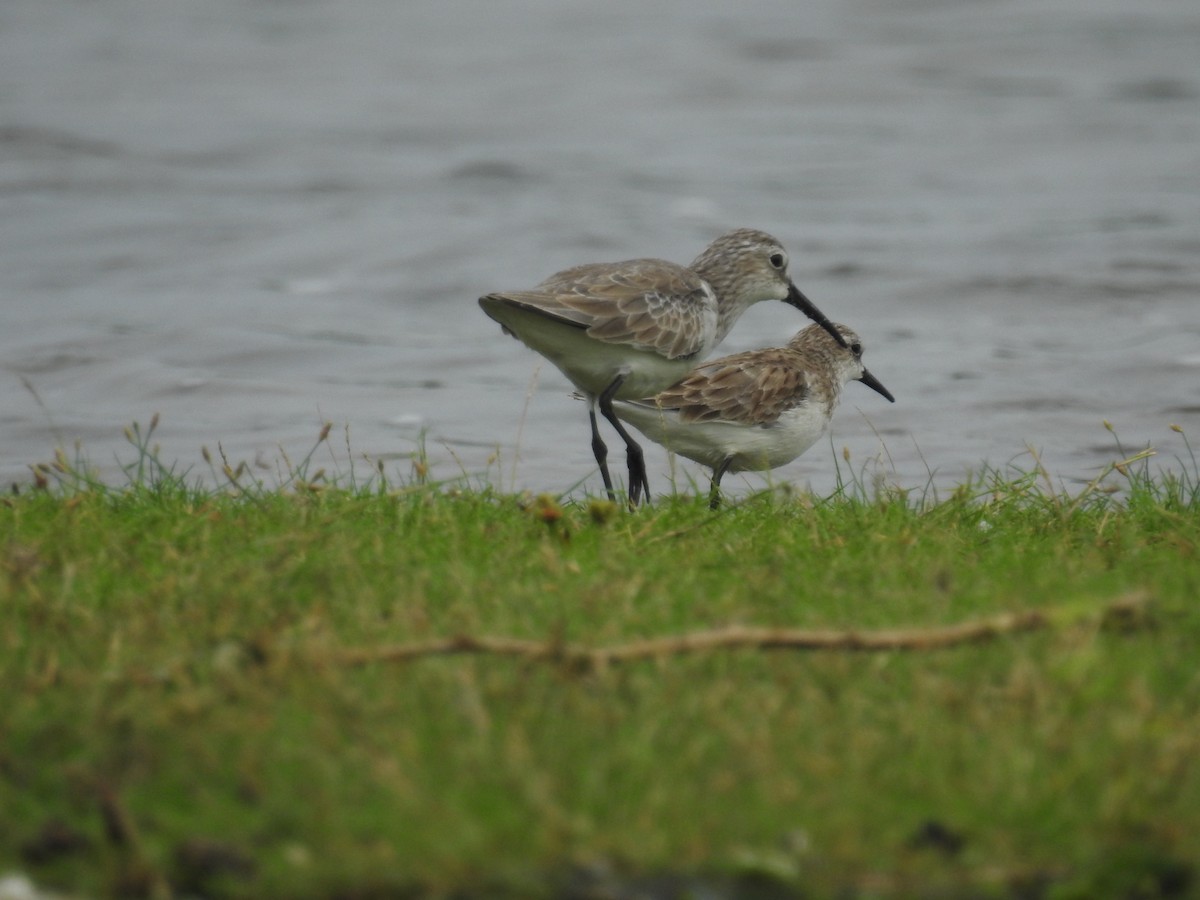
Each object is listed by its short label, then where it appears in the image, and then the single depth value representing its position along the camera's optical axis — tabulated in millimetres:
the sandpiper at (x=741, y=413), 16875
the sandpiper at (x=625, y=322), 15648
